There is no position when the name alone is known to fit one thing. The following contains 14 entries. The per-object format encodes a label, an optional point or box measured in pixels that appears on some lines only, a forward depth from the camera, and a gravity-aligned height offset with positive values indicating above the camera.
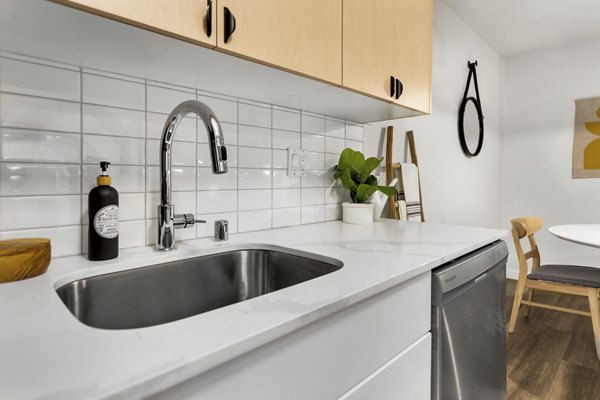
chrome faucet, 0.84 +0.07
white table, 1.98 -0.25
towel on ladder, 2.03 +0.01
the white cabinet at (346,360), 0.50 -0.31
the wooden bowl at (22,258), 0.68 -0.15
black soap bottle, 0.85 -0.08
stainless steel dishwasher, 0.99 -0.44
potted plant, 1.58 +0.05
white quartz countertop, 0.37 -0.21
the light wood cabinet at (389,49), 1.15 +0.55
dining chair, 2.15 -0.57
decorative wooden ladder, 1.90 +0.14
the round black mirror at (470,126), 2.91 +0.61
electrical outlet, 1.47 +0.13
